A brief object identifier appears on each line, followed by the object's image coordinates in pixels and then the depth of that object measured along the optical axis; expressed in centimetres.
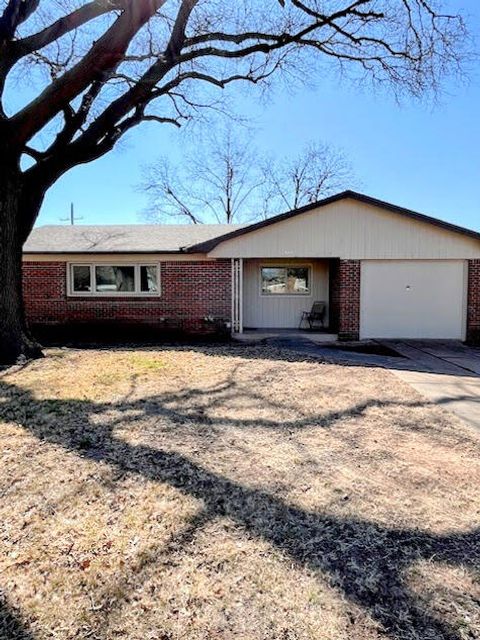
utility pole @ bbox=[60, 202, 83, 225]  3884
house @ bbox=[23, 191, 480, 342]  1209
